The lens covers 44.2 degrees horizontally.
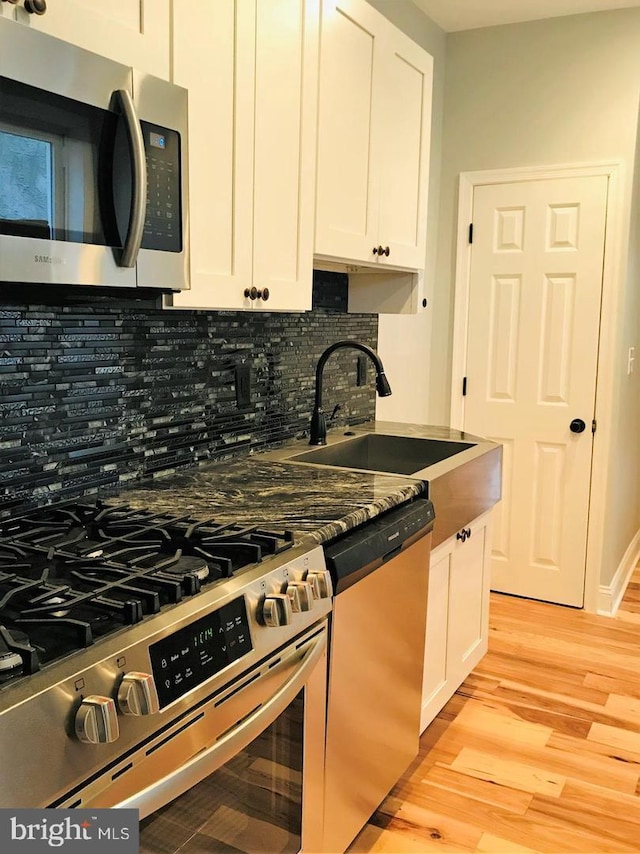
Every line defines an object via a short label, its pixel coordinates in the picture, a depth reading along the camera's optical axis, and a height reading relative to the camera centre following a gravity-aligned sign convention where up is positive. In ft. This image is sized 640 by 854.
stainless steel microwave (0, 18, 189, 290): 4.18 +0.93
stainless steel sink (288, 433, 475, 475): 9.41 -1.42
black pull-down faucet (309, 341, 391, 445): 8.56 -0.58
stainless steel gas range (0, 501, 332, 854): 3.39 -1.68
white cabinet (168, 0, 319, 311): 5.86 +1.51
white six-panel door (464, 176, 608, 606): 12.34 -0.35
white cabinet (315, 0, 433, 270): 7.55 +2.06
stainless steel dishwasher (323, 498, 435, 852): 5.90 -2.67
